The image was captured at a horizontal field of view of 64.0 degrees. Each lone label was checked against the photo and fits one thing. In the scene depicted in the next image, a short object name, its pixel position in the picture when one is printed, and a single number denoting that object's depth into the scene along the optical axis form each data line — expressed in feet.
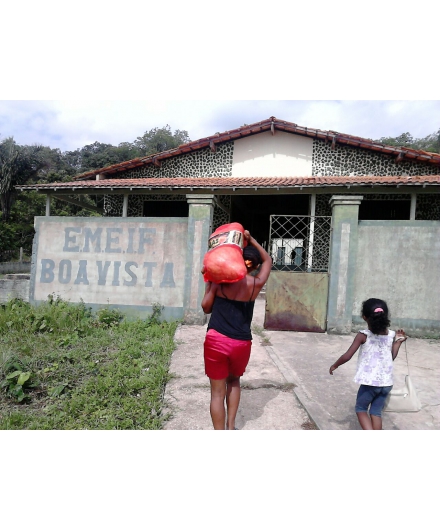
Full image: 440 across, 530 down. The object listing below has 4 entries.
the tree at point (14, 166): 71.82
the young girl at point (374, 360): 8.25
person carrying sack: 7.50
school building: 20.54
